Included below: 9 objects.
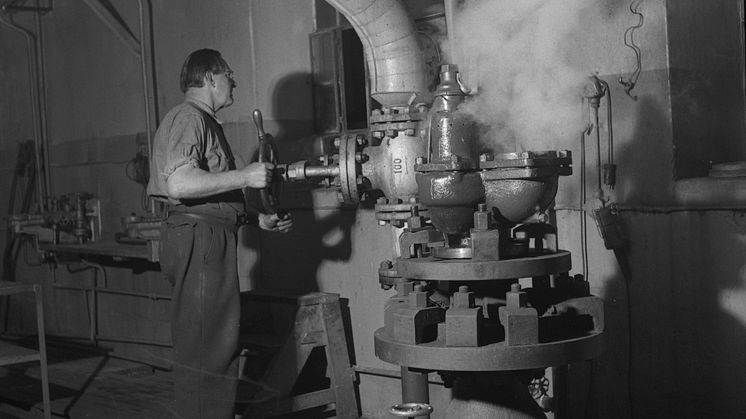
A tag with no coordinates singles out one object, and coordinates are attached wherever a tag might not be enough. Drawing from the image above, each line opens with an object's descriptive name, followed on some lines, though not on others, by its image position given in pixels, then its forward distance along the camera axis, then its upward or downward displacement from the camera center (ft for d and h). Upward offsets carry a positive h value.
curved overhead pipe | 9.91 +1.61
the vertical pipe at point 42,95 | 20.79 +2.71
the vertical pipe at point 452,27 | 11.02 +2.01
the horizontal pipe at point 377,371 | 12.37 -2.47
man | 10.41 -0.73
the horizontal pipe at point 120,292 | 16.81 -1.69
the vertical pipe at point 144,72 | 16.48 +2.45
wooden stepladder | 12.07 -2.16
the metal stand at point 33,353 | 11.71 -1.87
